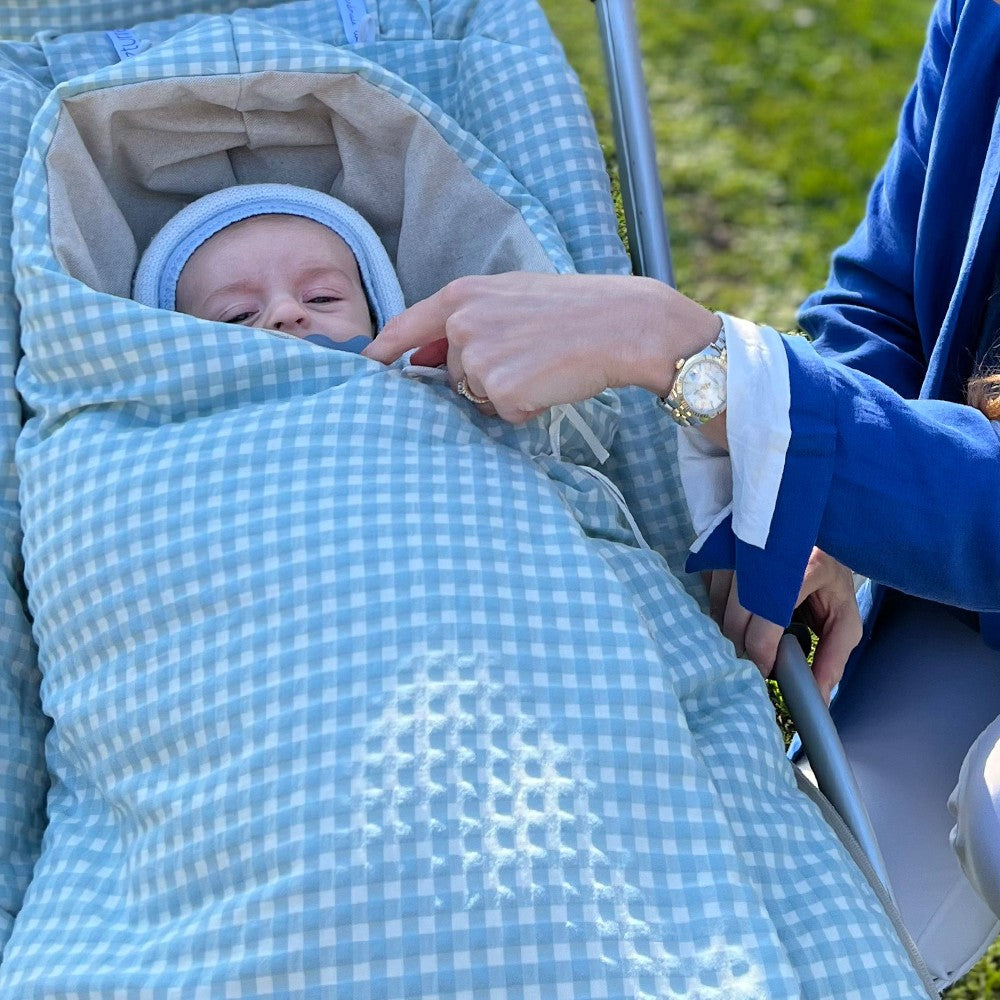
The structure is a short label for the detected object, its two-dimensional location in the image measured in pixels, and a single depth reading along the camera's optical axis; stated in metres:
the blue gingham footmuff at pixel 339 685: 1.23
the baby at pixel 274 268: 1.45
